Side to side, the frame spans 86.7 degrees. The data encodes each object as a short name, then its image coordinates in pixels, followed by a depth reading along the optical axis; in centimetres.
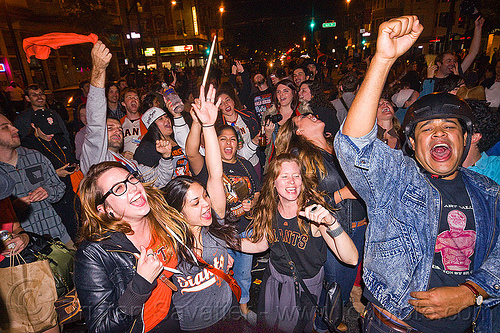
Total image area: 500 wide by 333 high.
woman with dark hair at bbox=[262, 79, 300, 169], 552
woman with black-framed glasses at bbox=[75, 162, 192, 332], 186
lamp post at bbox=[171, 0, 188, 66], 4269
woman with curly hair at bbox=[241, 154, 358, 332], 261
